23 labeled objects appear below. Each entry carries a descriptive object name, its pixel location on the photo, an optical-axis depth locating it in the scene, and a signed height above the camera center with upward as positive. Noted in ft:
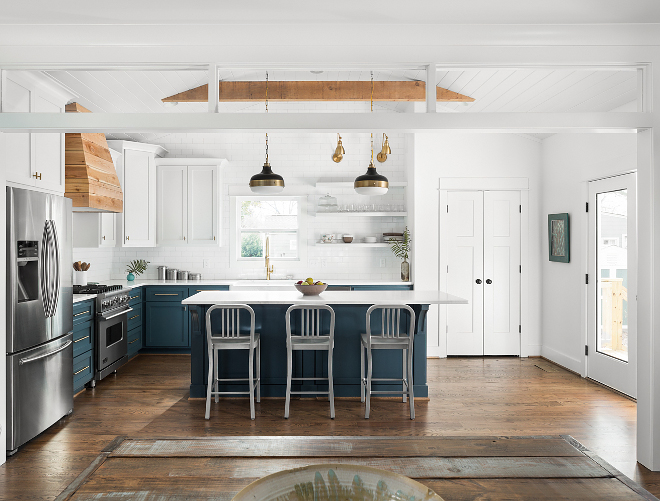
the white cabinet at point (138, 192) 19.88 +2.55
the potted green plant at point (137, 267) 21.85 -0.74
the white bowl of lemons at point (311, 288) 14.53 -1.16
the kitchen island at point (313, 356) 14.20 -3.21
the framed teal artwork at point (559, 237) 17.80 +0.49
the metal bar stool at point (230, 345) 12.52 -2.53
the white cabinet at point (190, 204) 21.34 +2.12
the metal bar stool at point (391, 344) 12.49 -2.55
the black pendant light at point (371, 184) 14.44 +2.05
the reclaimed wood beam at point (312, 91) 16.74 +5.68
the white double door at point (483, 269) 20.02 -0.80
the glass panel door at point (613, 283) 14.44 -1.09
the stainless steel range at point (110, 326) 15.33 -2.59
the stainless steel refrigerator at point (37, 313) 10.08 -1.45
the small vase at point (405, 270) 20.85 -0.87
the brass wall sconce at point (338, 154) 18.76 +3.90
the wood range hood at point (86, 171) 15.42 +2.69
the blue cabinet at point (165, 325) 19.88 -3.12
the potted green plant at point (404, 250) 20.90 +0.01
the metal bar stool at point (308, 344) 12.55 -2.52
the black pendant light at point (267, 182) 14.08 +2.06
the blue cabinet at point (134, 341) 18.37 -3.59
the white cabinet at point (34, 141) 10.15 +2.65
